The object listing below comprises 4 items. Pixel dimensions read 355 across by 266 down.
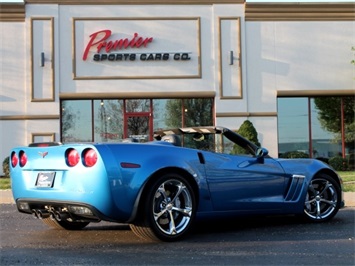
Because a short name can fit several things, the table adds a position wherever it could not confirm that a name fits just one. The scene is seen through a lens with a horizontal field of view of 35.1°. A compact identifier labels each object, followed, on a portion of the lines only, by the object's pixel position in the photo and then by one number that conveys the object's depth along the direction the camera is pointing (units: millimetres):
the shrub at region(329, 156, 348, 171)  20703
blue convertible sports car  5426
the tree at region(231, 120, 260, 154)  19375
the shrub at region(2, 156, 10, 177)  19325
